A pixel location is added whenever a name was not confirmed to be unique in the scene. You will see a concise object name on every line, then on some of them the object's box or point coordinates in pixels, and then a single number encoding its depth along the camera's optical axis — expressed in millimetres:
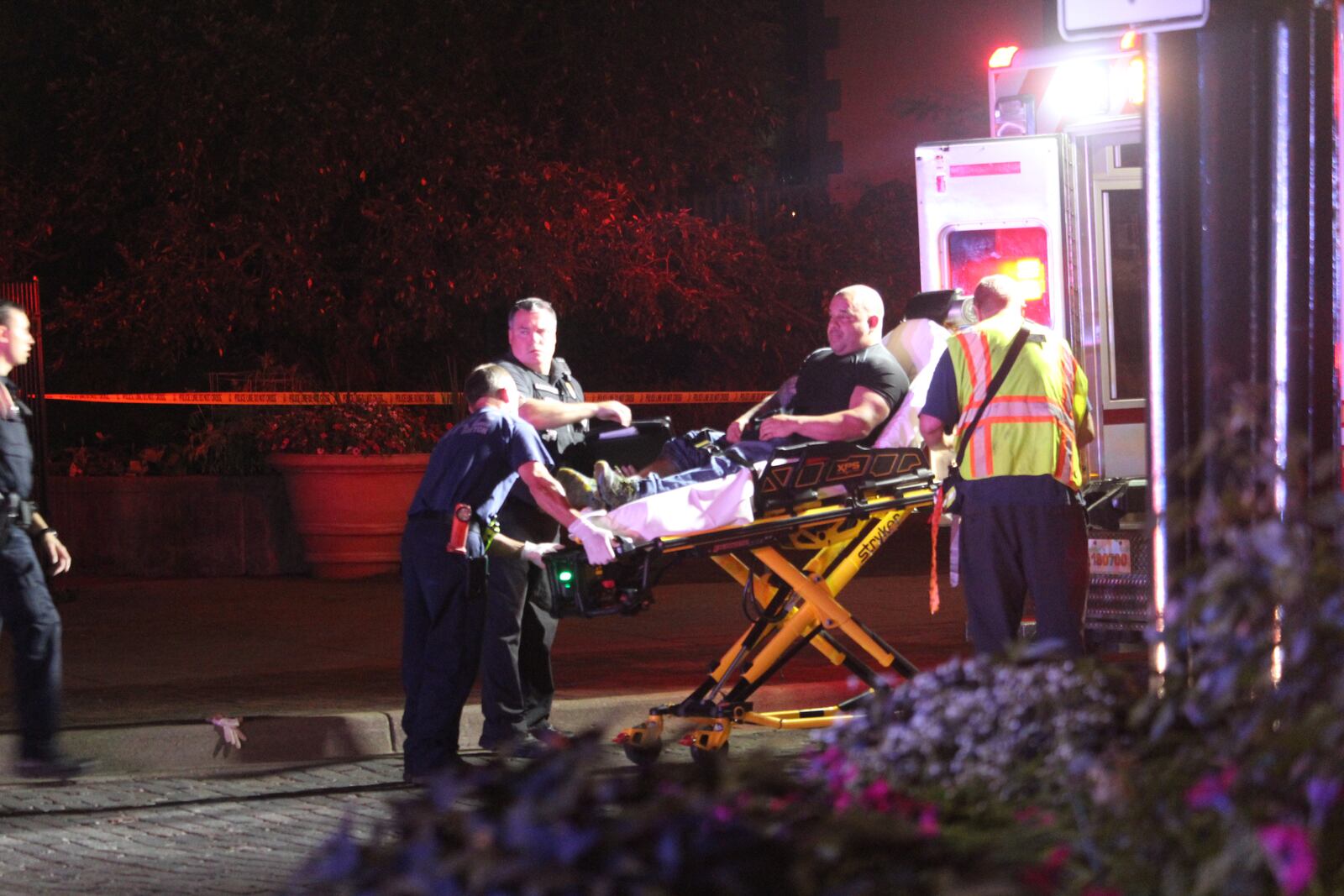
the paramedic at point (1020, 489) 13273
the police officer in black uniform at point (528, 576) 14422
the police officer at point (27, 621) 13398
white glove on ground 14516
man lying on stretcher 13234
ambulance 17609
